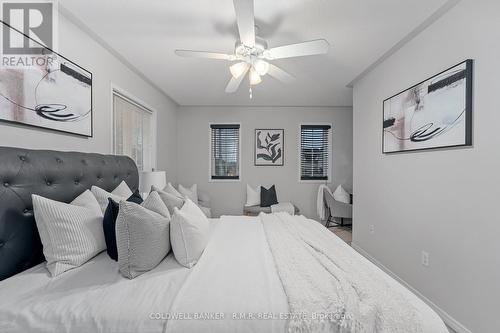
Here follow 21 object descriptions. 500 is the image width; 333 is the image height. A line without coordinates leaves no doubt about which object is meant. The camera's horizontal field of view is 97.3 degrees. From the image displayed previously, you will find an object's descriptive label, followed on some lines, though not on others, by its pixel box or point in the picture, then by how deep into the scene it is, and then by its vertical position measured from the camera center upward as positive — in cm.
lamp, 262 -20
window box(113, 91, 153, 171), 259 +44
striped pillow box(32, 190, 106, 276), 119 -40
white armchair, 400 -78
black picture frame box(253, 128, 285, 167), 456 +37
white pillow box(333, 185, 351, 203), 431 -60
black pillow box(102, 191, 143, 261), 130 -38
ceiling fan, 146 +95
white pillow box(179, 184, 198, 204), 375 -49
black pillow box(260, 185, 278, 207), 432 -64
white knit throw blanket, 88 -57
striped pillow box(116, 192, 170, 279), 114 -41
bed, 87 -58
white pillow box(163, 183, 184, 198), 216 -26
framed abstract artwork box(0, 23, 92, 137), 139 +51
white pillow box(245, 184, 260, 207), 440 -65
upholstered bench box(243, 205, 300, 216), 413 -85
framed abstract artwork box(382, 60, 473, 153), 158 +46
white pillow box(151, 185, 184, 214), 169 -29
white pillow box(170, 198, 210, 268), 125 -44
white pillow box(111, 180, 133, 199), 185 -23
